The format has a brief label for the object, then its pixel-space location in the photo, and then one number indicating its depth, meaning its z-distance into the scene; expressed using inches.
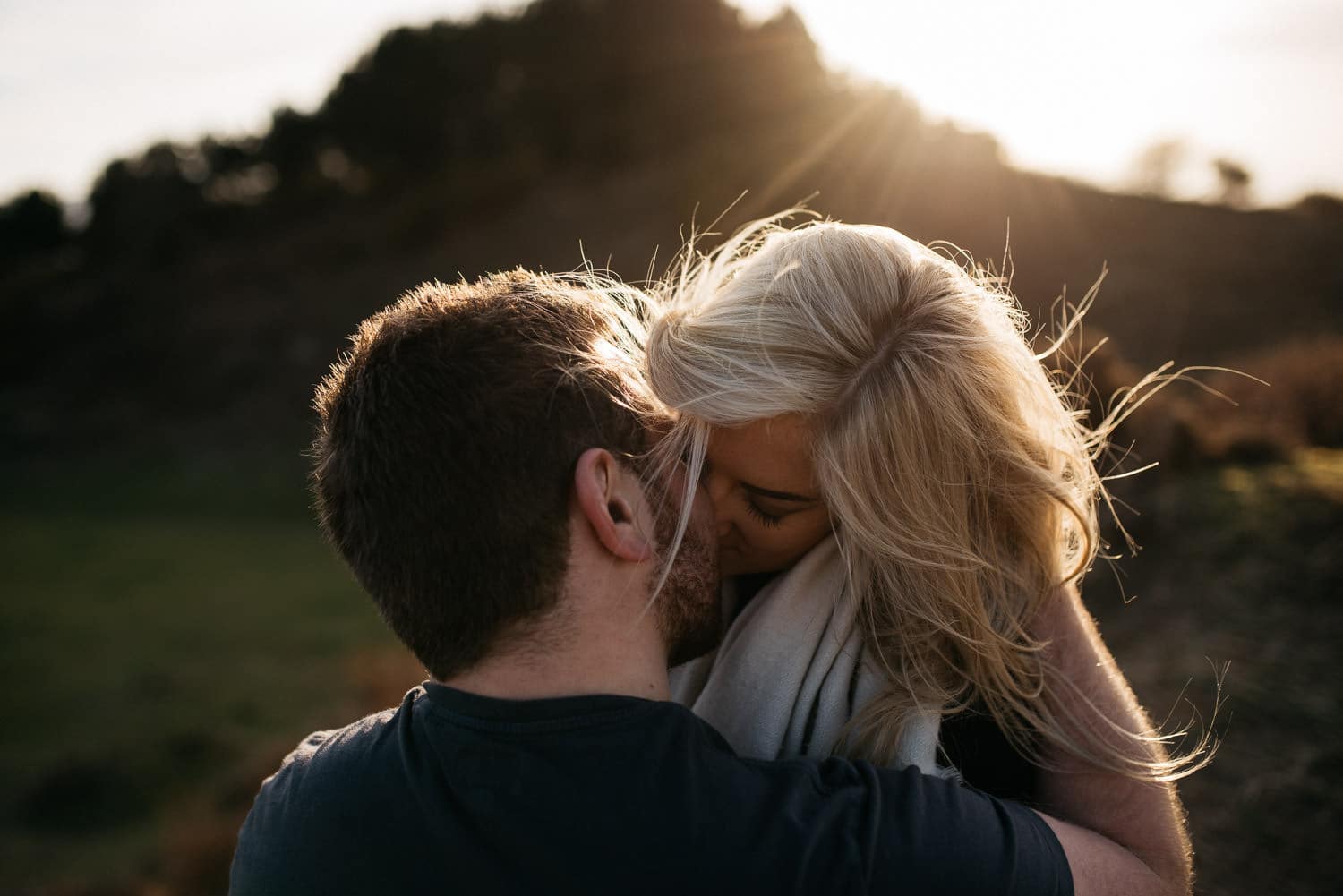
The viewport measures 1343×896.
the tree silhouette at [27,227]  1502.2
